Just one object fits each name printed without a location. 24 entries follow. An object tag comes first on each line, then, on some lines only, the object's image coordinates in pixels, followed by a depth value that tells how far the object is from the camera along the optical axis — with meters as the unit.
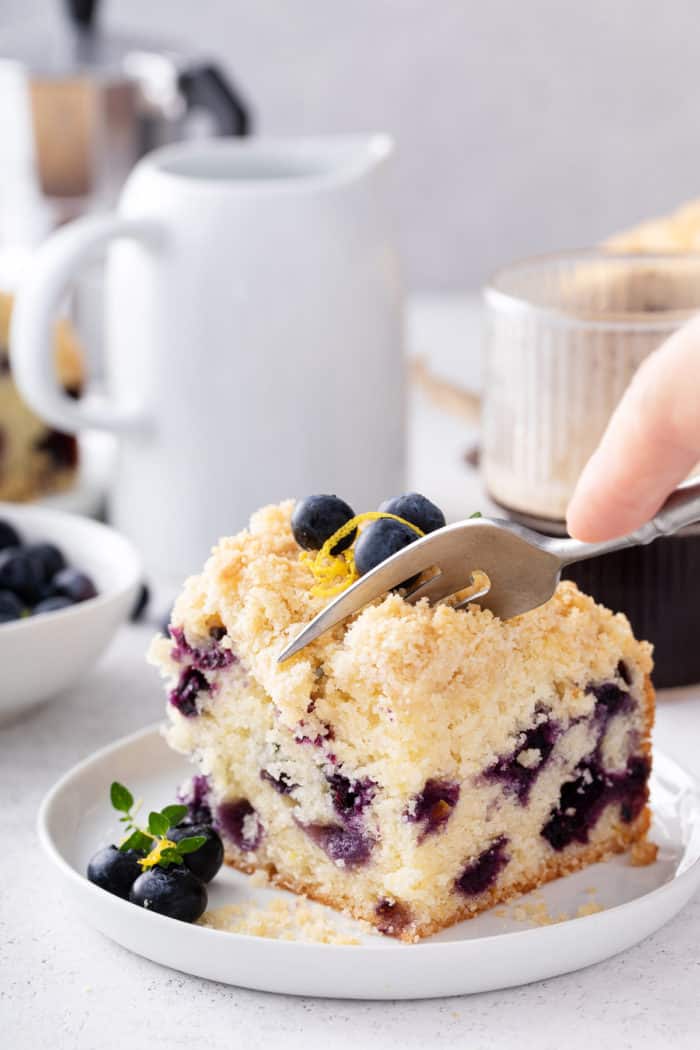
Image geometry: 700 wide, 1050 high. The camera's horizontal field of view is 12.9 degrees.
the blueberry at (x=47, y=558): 0.80
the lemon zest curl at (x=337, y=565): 0.67
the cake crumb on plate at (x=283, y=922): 0.65
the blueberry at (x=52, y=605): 0.77
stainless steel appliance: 1.04
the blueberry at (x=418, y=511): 0.68
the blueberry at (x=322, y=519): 0.68
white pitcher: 0.83
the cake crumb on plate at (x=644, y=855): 0.68
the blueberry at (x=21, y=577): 0.78
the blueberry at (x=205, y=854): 0.67
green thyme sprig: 0.66
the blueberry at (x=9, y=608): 0.77
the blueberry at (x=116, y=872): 0.66
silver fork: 0.65
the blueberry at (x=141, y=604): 0.83
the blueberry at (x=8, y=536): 0.81
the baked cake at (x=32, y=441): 0.89
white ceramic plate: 0.63
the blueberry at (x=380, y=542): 0.66
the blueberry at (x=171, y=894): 0.65
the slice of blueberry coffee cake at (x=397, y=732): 0.65
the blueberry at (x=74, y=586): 0.78
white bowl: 0.73
